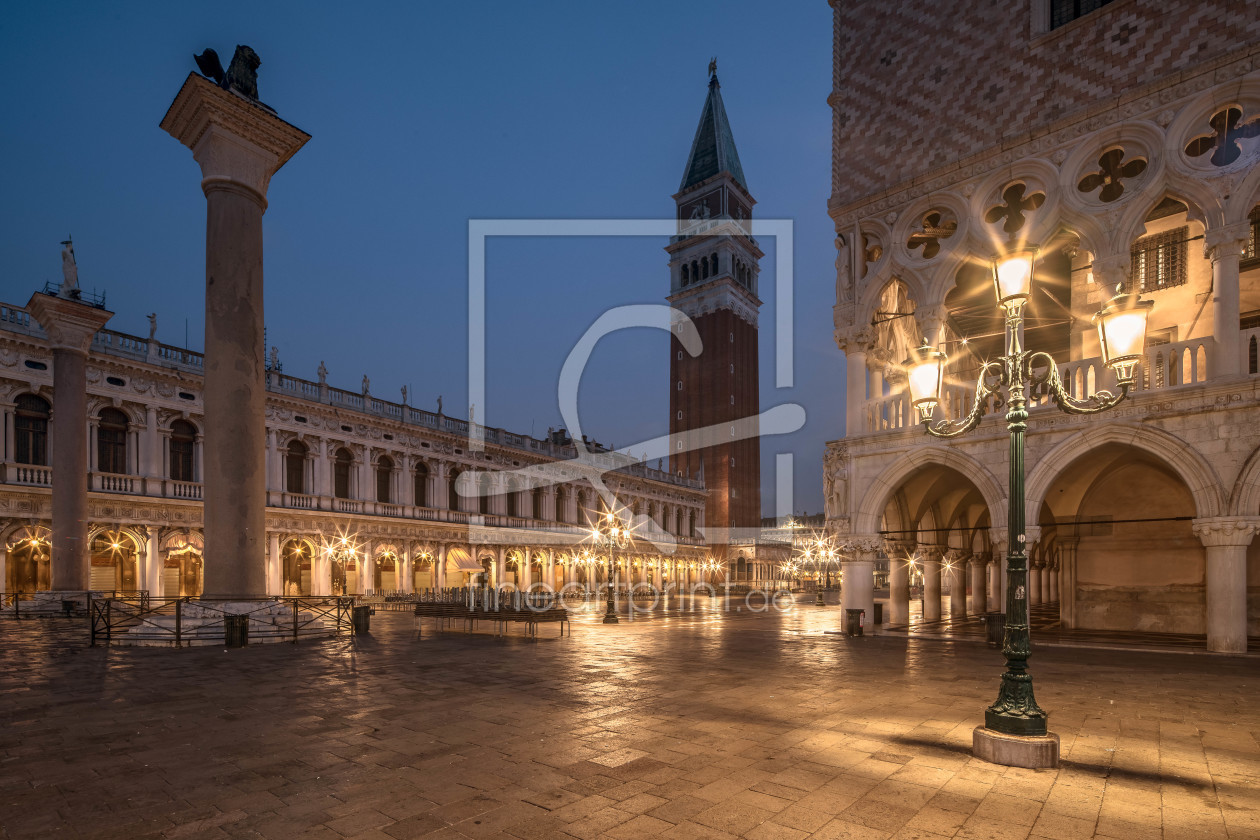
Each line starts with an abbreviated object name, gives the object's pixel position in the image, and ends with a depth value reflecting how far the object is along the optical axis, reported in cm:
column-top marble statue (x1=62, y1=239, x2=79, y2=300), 2375
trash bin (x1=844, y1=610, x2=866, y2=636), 1802
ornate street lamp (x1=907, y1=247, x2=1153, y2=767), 672
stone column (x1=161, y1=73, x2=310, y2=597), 1498
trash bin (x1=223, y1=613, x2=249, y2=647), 1481
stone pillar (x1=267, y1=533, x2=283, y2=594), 3431
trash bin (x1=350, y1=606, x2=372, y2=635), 1830
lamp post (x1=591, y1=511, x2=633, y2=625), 2364
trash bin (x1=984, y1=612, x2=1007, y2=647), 1557
